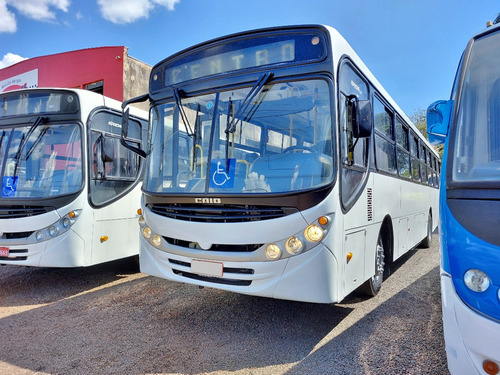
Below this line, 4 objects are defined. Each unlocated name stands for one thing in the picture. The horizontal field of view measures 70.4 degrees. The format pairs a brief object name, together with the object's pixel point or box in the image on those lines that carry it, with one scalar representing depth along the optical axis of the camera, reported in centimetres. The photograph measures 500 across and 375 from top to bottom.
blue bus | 187
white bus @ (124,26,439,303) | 318
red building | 1347
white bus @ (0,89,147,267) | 512
